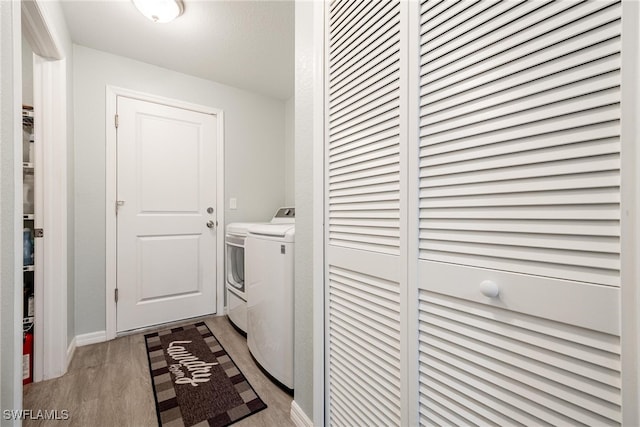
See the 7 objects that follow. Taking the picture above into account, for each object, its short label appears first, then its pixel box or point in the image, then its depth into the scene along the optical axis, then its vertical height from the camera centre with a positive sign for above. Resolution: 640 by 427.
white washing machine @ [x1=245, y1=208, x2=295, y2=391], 1.50 -0.53
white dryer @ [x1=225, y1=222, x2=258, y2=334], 2.19 -0.59
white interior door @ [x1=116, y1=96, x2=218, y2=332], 2.23 -0.05
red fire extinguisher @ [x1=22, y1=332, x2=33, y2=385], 1.56 -0.87
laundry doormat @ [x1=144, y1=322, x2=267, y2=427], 1.35 -1.02
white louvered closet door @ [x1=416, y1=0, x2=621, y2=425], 0.48 +0.00
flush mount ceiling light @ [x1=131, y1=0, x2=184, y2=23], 1.58 +1.19
